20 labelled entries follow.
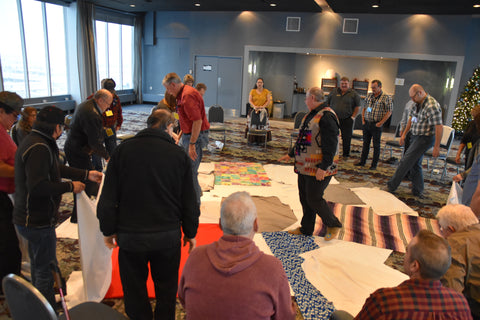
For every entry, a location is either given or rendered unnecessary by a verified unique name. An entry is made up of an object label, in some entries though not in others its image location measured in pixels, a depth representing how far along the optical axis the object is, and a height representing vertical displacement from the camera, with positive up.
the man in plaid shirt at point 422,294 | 1.45 -0.85
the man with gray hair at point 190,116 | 3.93 -0.48
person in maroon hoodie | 1.35 -0.77
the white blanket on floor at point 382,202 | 4.85 -1.68
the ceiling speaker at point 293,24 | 11.76 +1.74
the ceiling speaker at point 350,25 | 11.30 +1.72
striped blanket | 3.97 -1.70
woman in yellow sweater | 7.96 -0.74
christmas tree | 10.27 -0.42
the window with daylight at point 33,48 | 9.21 +0.43
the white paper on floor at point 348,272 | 2.95 -1.71
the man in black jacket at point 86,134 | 3.68 -0.68
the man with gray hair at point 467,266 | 1.97 -0.98
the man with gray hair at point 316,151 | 3.38 -0.69
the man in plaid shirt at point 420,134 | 4.99 -0.68
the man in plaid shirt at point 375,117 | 6.62 -0.64
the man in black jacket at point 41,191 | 2.14 -0.76
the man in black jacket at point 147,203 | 1.92 -0.72
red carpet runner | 2.83 -1.70
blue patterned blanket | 2.77 -1.72
